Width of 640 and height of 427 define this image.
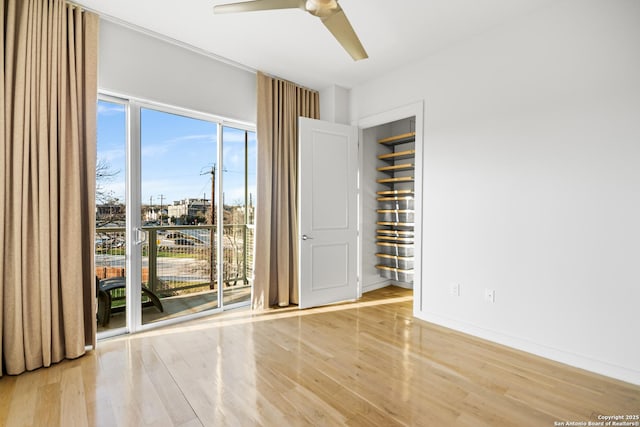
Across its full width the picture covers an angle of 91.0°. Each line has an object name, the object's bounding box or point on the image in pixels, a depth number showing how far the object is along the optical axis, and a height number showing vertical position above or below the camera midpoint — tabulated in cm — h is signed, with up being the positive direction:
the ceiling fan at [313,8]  180 +117
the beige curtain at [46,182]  213 +19
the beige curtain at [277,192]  359 +20
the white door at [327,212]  362 -4
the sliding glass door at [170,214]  283 -6
